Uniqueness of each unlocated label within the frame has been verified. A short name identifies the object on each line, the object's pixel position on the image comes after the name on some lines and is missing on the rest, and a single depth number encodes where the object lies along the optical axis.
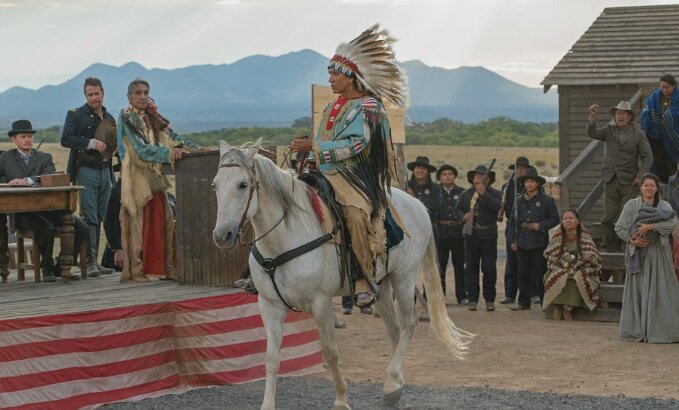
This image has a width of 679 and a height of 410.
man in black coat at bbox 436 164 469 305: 17.22
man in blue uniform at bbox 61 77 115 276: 12.59
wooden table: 11.51
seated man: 12.11
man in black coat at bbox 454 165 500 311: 16.97
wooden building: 21.34
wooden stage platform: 9.62
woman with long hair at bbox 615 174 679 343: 13.94
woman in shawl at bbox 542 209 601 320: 15.51
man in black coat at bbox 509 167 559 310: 16.59
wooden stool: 12.20
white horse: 8.52
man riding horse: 9.45
